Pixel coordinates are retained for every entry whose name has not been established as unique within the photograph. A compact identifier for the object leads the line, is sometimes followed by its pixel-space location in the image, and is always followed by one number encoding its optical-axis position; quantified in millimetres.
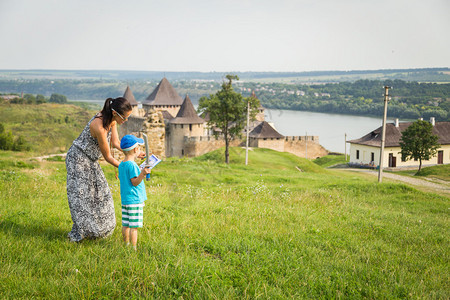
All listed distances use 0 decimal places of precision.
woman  3967
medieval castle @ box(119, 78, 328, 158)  38969
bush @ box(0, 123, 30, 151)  23841
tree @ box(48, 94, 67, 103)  104438
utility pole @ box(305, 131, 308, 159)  45375
